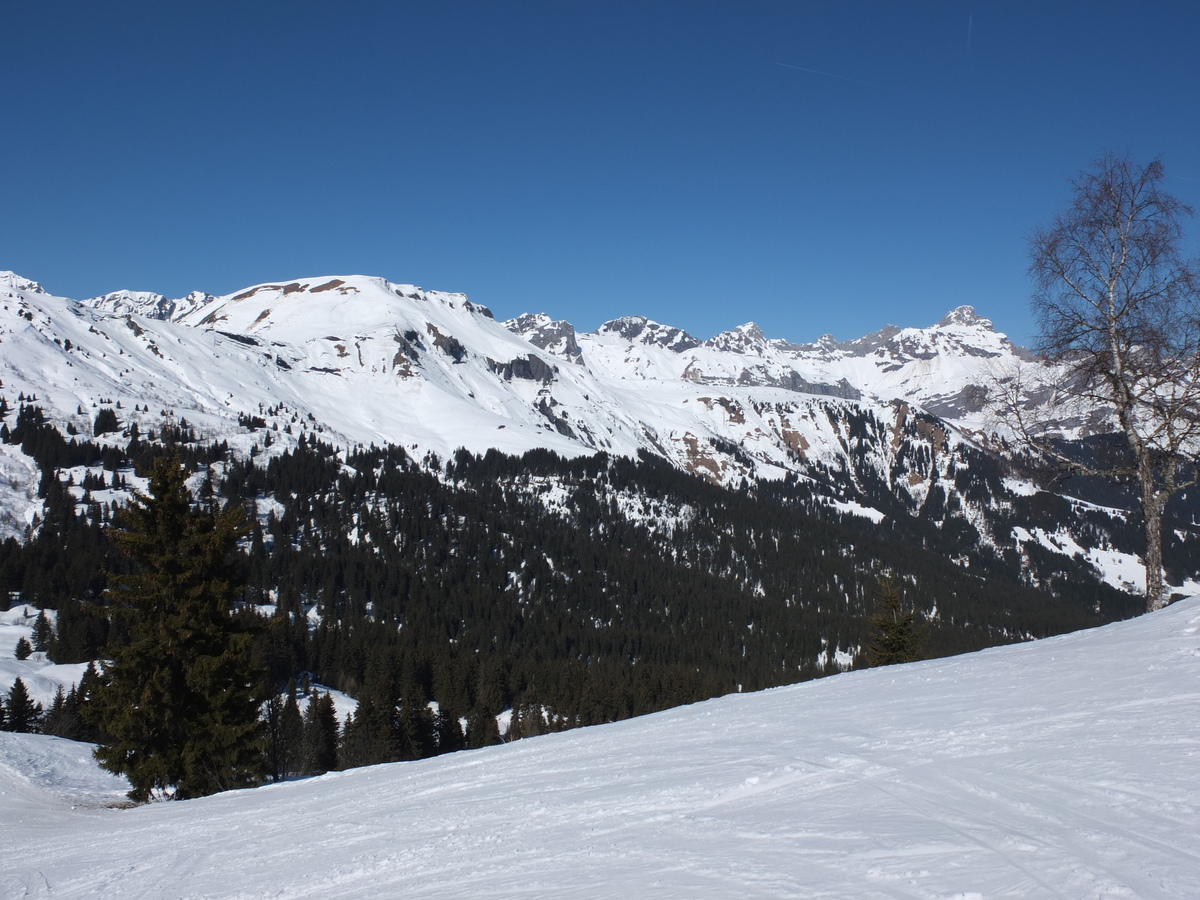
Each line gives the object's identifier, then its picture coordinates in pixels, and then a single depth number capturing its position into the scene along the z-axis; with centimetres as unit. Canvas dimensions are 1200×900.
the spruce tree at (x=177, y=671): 2002
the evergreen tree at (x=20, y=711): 4419
